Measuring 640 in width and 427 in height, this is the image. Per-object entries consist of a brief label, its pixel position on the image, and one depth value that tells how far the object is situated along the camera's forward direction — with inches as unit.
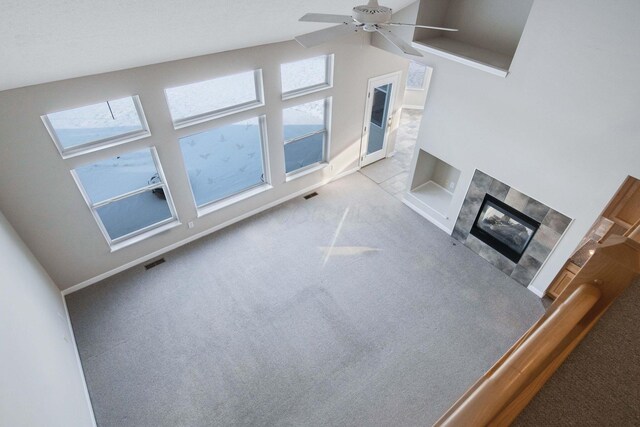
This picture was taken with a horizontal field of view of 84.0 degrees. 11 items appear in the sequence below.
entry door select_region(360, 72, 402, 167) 277.7
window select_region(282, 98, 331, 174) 268.0
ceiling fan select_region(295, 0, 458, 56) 102.5
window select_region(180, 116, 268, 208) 291.3
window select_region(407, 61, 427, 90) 390.6
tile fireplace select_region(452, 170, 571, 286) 196.5
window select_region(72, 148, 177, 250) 229.0
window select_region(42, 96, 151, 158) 170.8
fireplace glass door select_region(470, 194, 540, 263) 207.2
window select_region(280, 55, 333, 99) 230.2
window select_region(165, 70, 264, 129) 202.1
